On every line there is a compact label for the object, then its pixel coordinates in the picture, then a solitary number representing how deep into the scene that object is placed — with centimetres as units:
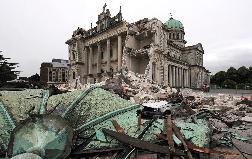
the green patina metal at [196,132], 217
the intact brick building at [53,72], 3565
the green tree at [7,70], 1743
